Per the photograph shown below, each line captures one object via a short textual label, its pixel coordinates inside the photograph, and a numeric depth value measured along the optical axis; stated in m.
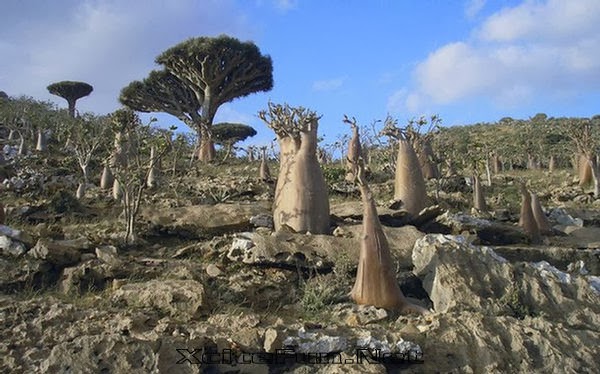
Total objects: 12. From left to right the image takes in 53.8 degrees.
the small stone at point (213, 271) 6.25
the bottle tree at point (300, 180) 7.78
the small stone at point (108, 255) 6.32
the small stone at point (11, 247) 6.30
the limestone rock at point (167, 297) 5.23
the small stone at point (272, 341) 4.45
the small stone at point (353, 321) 5.23
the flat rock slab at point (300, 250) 6.47
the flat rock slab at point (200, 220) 8.16
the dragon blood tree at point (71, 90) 32.09
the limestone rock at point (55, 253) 6.20
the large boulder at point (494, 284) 5.89
